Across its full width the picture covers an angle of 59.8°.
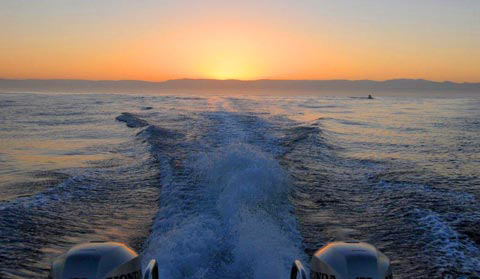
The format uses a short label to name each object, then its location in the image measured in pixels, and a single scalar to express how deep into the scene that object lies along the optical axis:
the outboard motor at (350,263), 2.78
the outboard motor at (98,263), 2.67
